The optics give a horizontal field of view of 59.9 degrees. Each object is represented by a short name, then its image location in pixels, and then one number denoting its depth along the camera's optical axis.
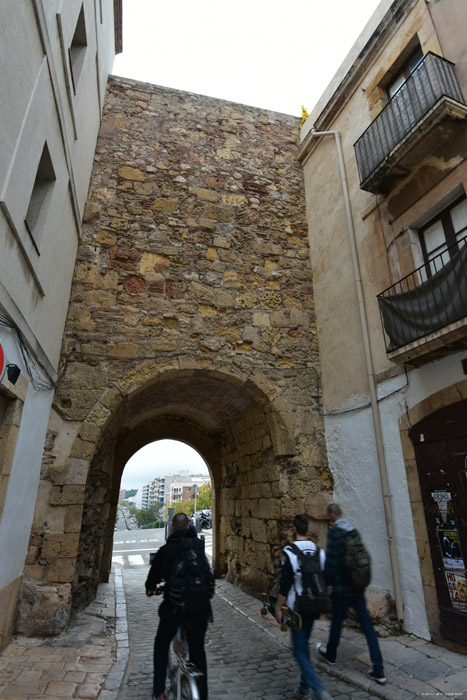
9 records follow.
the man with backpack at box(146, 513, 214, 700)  2.72
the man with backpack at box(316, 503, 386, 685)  3.20
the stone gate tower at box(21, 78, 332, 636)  5.19
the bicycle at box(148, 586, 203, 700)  2.55
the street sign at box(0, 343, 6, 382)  3.26
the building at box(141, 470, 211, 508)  94.88
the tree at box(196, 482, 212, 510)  61.20
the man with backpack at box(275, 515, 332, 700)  2.91
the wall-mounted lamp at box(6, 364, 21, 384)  3.46
